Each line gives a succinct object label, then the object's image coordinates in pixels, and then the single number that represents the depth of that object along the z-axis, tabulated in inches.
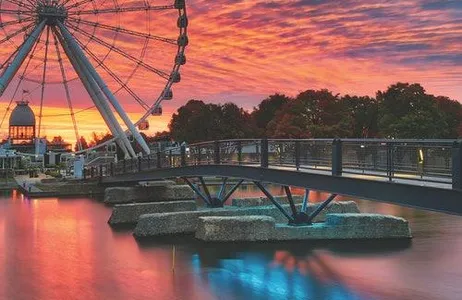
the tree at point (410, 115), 3700.8
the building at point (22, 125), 5472.4
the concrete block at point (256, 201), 1481.3
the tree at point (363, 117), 4667.8
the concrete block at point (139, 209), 1370.6
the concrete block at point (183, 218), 1192.8
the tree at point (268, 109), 5826.8
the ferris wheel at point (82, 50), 2162.9
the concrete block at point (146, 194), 1935.3
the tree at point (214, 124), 4724.4
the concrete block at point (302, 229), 1091.9
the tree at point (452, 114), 4315.9
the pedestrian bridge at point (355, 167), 629.0
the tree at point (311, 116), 4402.1
